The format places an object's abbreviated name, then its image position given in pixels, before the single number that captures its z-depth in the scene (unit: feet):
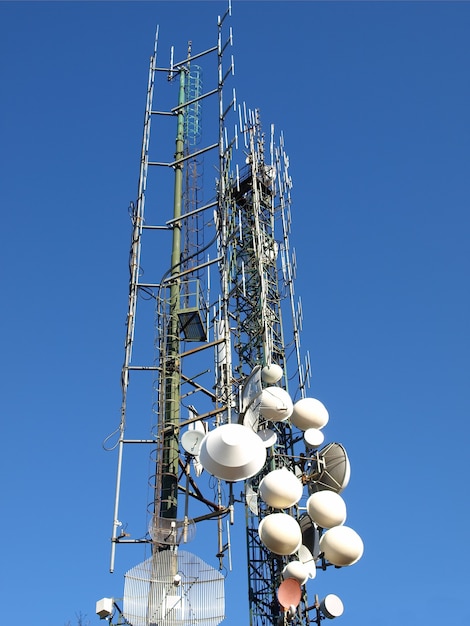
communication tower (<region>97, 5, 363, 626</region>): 65.98
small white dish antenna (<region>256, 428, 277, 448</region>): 80.12
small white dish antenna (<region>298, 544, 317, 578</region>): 76.39
